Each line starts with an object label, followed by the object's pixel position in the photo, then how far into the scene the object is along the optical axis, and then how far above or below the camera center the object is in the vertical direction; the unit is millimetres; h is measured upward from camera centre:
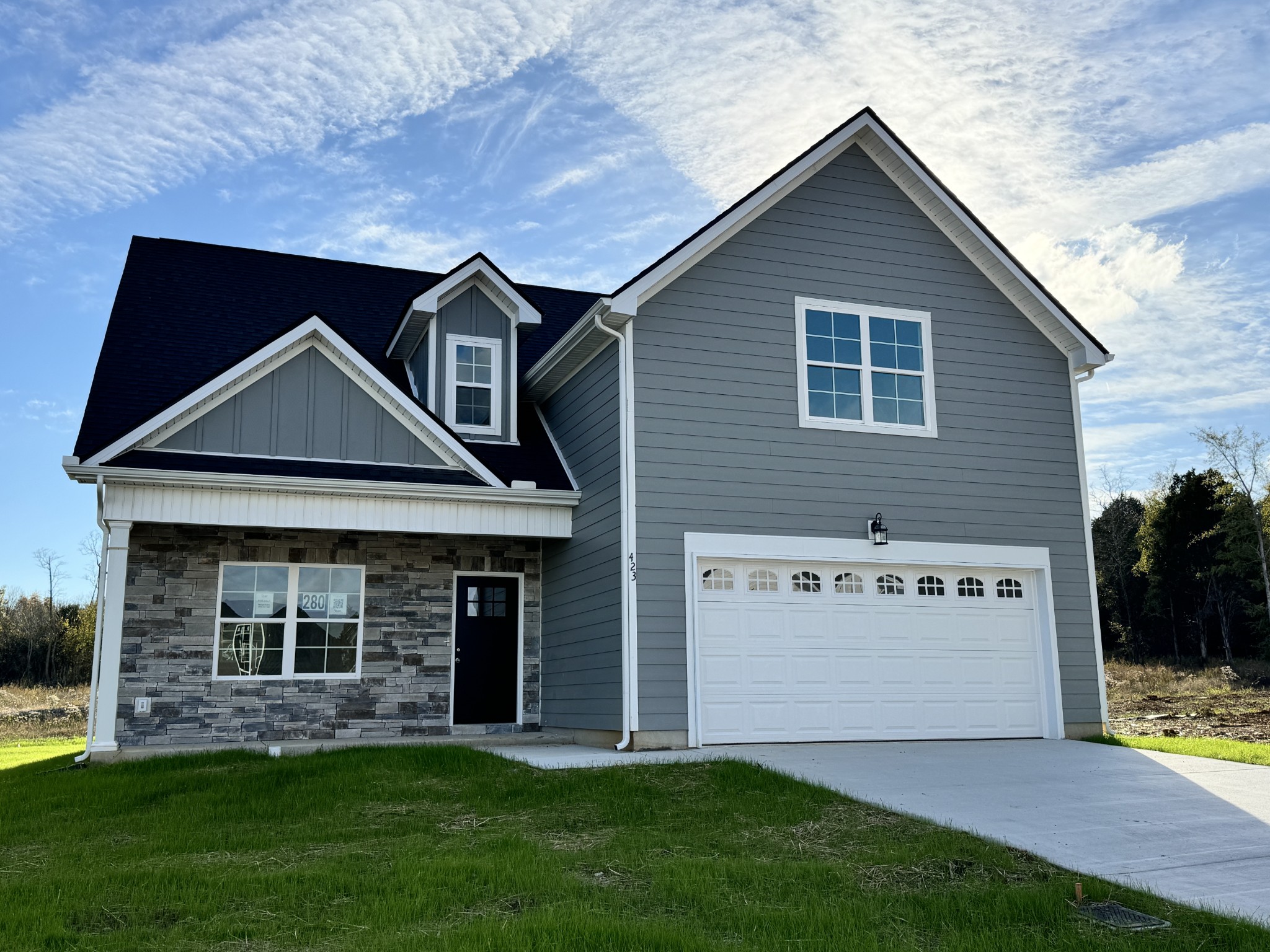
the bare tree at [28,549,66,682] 37562 +3659
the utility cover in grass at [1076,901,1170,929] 5305 -1319
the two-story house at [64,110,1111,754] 12070 +1857
